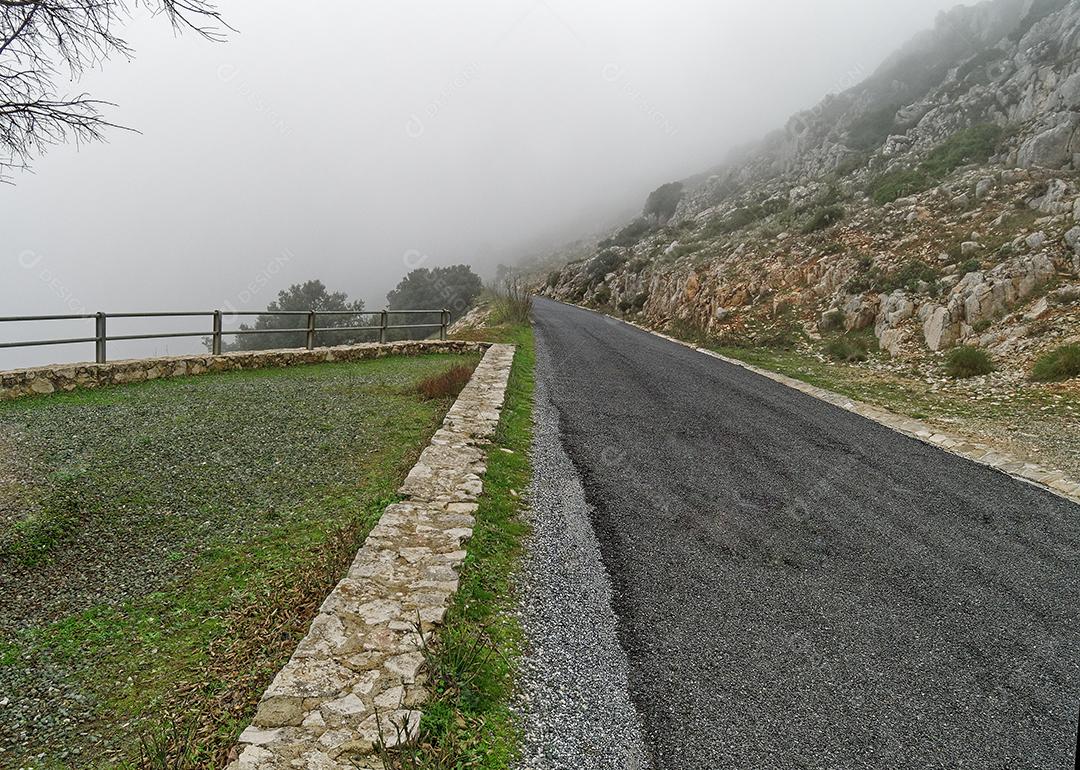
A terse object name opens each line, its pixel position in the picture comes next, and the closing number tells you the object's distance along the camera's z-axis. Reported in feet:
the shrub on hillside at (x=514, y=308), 72.27
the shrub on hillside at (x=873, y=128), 118.21
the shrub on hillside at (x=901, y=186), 72.18
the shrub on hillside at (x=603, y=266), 125.39
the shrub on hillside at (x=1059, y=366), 33.32
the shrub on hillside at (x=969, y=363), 38.02
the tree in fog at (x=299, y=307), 132.36
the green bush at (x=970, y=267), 47.55
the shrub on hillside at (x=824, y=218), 75.31
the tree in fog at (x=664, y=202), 179.01
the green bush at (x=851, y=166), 101.45
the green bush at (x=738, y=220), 103.86
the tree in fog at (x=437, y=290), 145.59
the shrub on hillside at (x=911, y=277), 51.88
